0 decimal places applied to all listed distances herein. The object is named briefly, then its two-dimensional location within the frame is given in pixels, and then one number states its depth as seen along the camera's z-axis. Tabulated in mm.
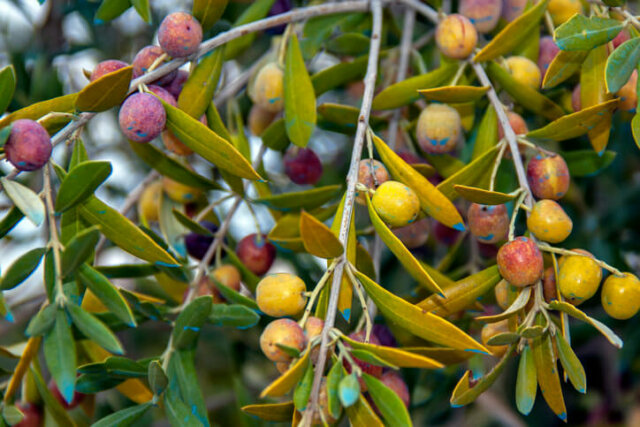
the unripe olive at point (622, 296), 735
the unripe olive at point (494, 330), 756
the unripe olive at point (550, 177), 767
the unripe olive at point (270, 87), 843
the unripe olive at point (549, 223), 735
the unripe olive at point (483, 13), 839
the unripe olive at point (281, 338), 707
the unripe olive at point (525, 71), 808
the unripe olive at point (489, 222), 770
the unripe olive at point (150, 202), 892
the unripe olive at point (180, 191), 867
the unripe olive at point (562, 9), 808
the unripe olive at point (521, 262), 727
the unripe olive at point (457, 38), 799
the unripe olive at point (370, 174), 761
